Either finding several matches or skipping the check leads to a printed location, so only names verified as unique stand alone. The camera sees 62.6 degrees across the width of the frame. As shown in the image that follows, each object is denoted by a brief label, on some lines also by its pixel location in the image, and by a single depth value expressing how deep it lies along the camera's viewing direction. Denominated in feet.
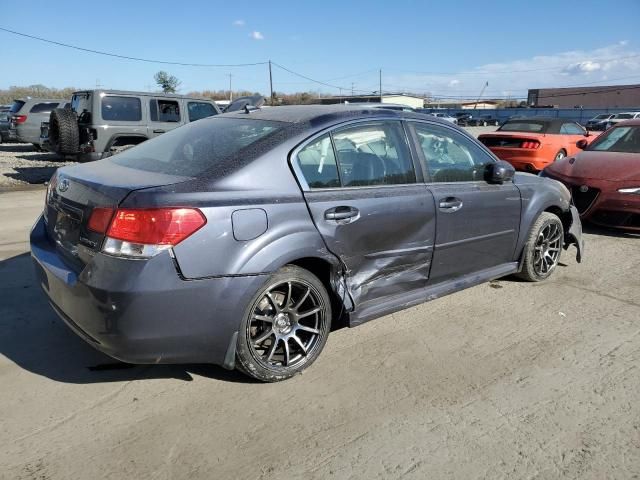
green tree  191.18
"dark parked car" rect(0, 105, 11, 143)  69.15
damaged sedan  8.66
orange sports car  36.63
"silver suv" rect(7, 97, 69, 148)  55.93
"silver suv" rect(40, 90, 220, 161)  33.83
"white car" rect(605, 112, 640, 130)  135.79
